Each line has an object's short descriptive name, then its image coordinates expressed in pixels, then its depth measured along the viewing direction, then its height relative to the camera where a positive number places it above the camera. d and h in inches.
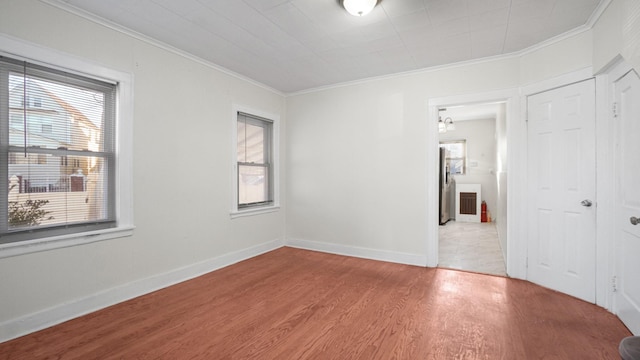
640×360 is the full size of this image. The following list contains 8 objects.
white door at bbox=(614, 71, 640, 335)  87.5 -7.0
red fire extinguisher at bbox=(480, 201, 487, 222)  297.3 -34.0
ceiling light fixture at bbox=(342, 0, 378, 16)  90.7 +55.5
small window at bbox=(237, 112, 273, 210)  173.3 +11.9
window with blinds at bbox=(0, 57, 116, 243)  89.3 +9.5
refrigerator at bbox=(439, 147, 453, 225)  281.3 -9.6
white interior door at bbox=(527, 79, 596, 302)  111.3 -4.0
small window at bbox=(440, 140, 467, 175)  324.8 +26.9
